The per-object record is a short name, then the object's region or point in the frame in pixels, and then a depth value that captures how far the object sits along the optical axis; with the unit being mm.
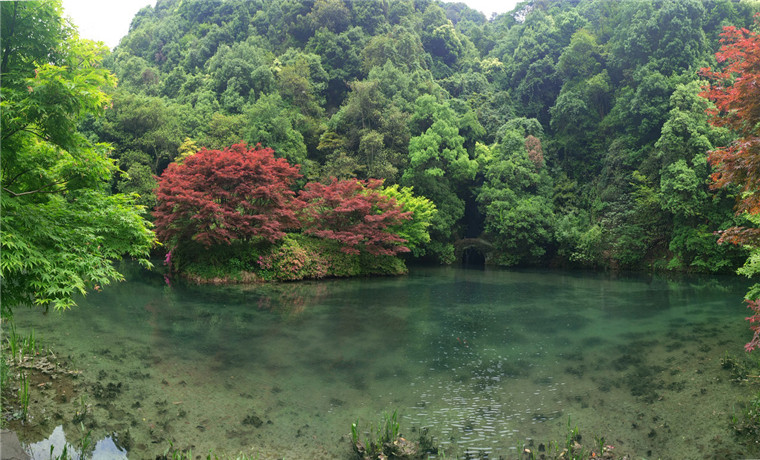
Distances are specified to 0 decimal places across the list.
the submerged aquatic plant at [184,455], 4438
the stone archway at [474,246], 29359
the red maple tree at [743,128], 4922
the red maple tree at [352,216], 20344
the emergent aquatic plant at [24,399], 5000
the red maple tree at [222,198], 17344
